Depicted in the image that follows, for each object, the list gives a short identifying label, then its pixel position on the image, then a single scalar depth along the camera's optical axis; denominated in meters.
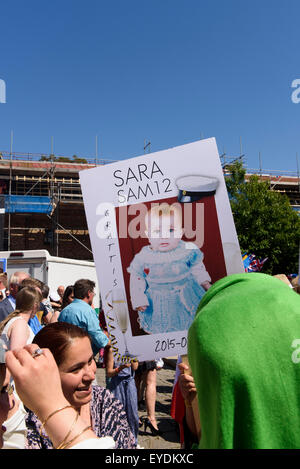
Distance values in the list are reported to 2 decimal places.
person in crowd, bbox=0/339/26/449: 1.68
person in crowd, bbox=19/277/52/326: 3.89
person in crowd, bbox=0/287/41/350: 2.87
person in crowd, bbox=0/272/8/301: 5.96
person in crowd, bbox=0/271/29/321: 3.93
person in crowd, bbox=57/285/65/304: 8.89
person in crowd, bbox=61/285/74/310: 5.32
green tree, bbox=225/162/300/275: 19.83
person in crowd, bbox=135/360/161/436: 4.60
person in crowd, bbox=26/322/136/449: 1.82
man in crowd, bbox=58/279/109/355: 3.64
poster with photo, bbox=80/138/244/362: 2.07
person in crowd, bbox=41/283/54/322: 5.78
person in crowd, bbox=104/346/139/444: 3.72
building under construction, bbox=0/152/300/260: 24.33
